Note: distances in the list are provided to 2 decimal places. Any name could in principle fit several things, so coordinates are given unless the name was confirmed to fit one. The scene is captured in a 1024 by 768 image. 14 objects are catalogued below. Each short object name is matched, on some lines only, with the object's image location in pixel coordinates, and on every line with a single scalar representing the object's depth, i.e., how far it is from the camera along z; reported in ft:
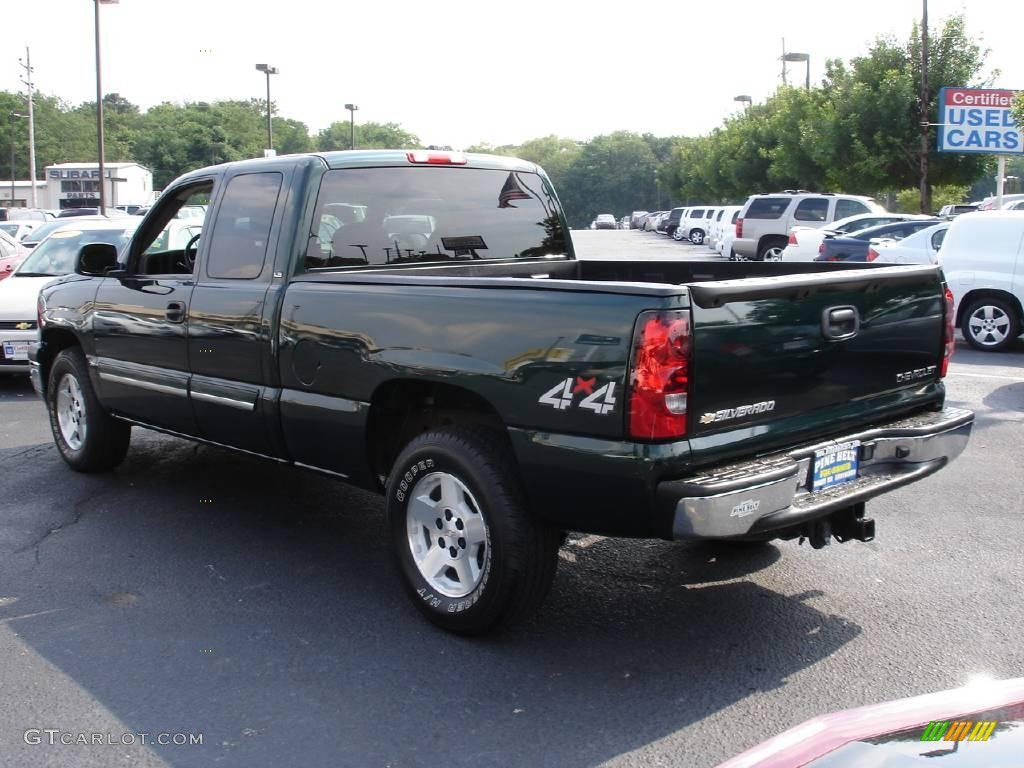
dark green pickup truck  11.97
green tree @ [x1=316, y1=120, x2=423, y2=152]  358.64
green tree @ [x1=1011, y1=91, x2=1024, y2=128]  65.36
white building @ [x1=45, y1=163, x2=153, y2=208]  229.45
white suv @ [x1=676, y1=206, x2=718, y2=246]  163.43
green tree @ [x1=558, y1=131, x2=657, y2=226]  445.37
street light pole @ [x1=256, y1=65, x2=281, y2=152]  147.64
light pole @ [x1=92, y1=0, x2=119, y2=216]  109.00
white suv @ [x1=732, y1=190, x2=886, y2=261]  88.63
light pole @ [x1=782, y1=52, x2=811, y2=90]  148.05
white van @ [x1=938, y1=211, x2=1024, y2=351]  41.81
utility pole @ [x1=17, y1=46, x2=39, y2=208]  204.03
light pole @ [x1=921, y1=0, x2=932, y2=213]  98.48
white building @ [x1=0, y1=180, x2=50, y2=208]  262.32
